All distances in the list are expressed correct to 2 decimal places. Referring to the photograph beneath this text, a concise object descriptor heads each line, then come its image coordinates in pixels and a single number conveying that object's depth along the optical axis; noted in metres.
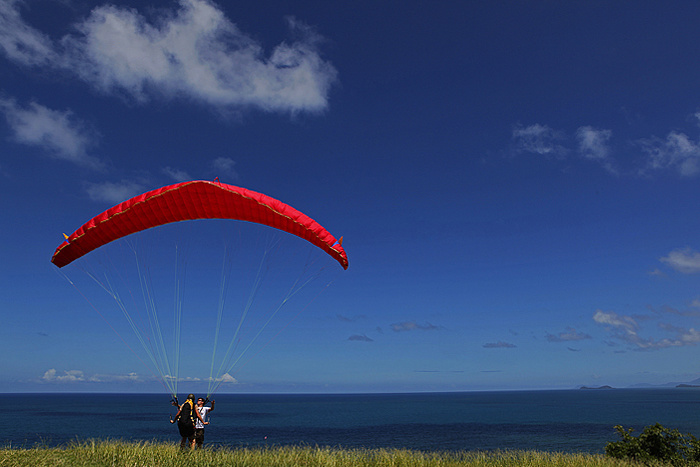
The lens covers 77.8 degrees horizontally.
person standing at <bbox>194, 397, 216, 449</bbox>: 10.79
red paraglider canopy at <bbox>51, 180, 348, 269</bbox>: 10.98
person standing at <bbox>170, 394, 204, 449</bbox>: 10.56
